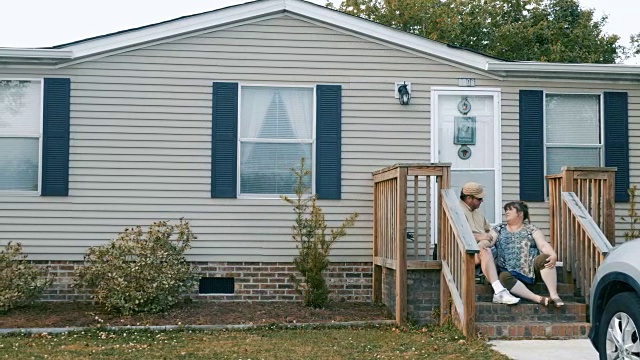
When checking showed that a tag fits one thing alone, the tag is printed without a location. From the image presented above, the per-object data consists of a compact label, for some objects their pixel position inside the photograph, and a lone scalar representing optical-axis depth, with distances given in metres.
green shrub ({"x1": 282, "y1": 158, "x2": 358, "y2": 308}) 9.01
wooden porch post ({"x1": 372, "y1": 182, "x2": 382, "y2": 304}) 9.62
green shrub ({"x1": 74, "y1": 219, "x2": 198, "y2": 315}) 8.65
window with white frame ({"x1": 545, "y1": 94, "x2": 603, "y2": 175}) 10.10
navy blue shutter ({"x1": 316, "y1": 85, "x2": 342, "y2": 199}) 9.74
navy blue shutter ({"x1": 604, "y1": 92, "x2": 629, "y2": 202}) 10.06
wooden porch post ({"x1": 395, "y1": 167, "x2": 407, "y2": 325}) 8.27
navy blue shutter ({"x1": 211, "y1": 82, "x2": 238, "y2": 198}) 9.65
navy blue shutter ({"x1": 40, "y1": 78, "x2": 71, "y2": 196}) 9.51
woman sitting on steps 7.92
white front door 9.95
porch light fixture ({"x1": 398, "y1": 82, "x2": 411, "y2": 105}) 9.86
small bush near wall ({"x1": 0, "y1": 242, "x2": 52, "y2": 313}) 8.77
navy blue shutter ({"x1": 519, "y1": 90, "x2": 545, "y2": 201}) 9.94
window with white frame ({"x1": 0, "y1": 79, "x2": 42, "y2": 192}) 9.56
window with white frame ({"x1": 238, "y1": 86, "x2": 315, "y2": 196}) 9.76
